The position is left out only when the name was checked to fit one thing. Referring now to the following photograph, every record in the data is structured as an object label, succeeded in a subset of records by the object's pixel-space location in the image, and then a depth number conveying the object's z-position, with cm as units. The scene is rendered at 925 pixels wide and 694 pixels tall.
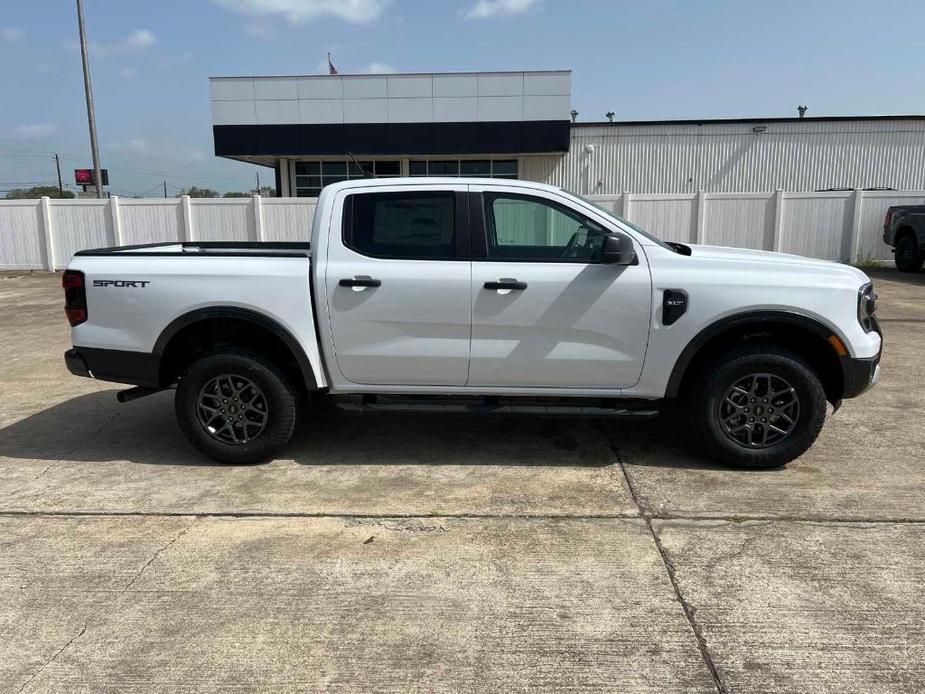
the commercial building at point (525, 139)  2281
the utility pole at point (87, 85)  2086
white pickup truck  443
